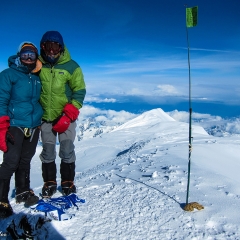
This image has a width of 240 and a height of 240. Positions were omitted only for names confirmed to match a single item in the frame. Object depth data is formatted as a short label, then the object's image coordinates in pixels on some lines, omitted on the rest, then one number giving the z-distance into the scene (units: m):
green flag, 3.54
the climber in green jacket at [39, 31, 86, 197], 4.11
